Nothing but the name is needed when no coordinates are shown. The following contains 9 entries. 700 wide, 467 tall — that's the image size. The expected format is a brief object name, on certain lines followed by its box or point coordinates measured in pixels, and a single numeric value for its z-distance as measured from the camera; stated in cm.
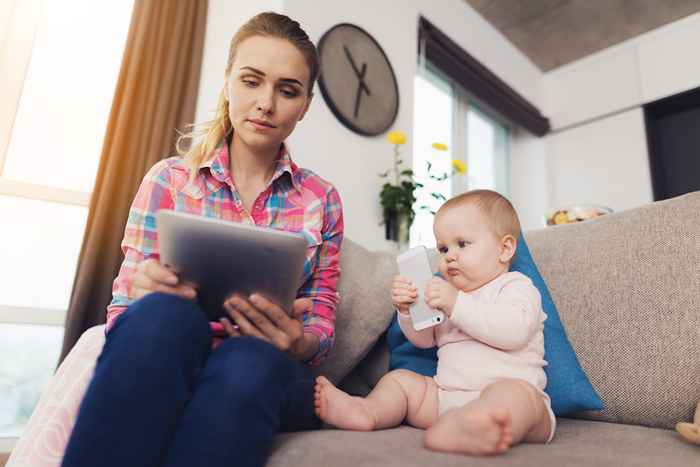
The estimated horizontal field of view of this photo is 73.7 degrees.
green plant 227
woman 56
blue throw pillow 89
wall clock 216
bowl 201
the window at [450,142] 280
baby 73
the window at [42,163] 172
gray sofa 69
